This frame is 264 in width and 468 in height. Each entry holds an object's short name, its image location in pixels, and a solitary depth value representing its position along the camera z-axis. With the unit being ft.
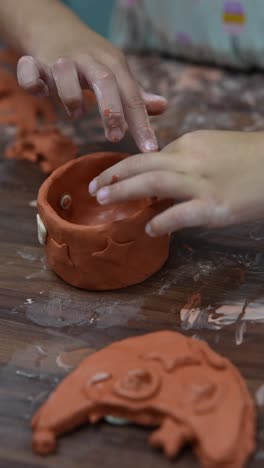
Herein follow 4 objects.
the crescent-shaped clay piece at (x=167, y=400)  1.87
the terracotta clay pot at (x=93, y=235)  2.42
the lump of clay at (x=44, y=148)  3.37
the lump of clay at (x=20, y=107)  3.70
